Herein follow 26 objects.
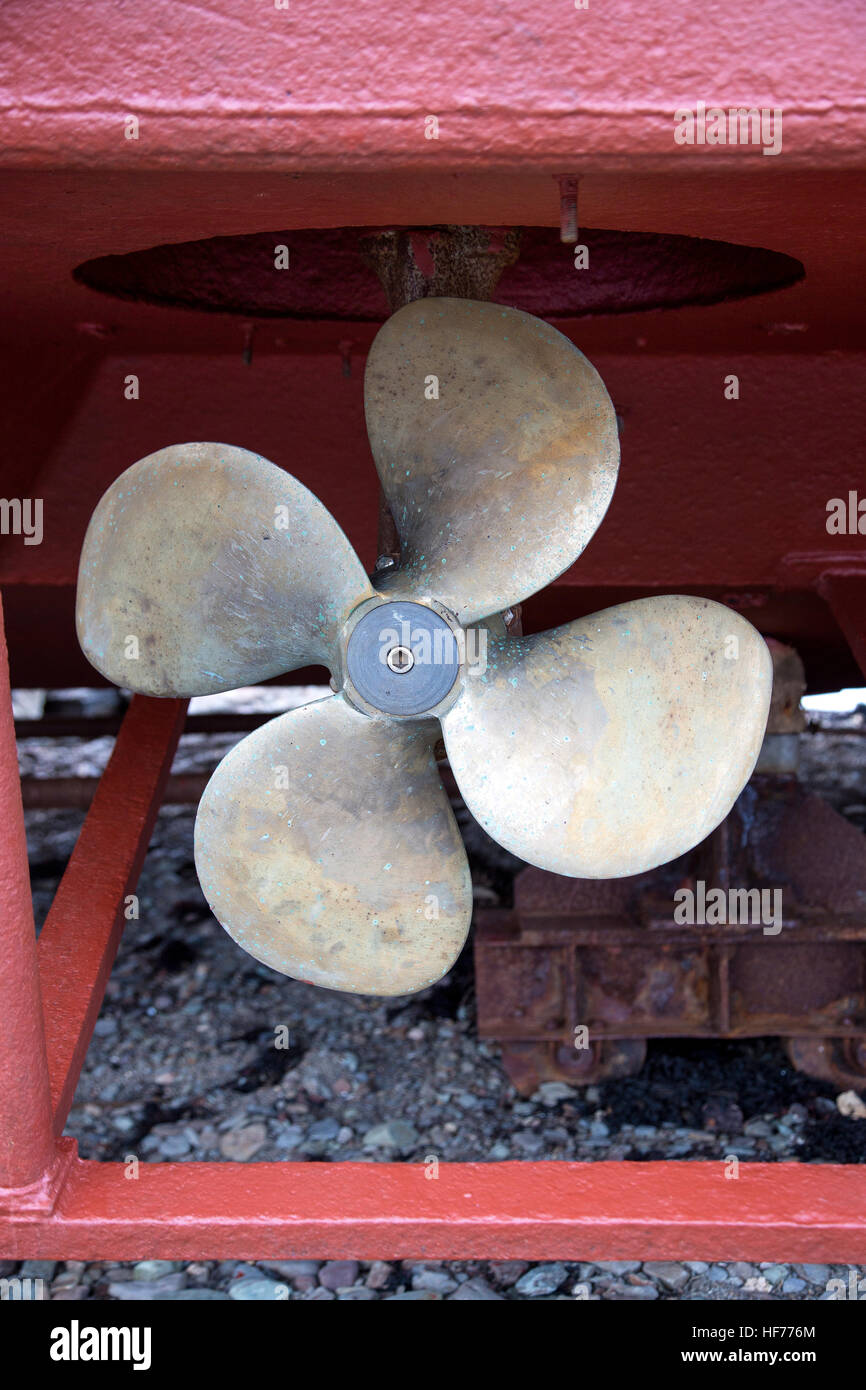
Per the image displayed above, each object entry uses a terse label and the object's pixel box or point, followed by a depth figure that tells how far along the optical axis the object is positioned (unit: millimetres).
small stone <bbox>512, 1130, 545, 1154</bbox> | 2787
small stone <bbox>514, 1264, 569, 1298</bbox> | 2402
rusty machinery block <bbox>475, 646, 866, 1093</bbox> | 2896
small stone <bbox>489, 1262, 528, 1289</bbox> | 2436
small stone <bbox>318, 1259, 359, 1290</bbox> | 2441
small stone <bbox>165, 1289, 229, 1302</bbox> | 2348
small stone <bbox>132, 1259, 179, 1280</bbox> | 2436
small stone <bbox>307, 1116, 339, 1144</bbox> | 2824
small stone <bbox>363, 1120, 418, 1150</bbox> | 2797
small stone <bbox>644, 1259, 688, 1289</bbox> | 2426
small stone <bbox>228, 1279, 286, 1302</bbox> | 2363
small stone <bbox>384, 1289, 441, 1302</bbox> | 2361
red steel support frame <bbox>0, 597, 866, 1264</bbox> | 1781
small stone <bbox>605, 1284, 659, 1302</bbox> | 2387
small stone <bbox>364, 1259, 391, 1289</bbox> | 2434
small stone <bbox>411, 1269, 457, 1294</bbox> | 2408
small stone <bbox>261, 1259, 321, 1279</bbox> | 2457
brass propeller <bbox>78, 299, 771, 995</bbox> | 1878
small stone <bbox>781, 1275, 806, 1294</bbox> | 2389
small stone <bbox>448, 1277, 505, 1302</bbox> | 2367
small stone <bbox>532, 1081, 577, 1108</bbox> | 2982
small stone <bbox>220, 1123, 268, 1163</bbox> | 2764
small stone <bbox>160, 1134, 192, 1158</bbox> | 2781
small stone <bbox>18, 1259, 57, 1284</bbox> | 2402
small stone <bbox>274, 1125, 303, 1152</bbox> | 2793
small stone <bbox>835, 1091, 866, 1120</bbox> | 2910
